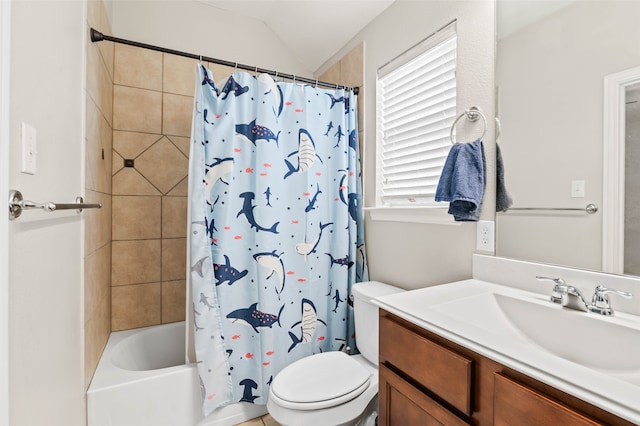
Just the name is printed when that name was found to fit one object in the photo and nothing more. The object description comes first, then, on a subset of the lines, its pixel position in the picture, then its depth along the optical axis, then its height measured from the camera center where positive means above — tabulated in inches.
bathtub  52.6 -34.8
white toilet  45.7 -28.7
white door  22.6 -0.6
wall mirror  35.9 +13.6
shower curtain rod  55.5 +33.3
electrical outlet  47.3 -3.3
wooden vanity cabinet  21.2 -15.4
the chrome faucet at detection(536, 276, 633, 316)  32.2 -9.3
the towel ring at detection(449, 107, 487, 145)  49.1 +16.9
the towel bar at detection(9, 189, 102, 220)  24.8 +0.4
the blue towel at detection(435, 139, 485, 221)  46.7 +5.3
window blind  57.3 +20.6
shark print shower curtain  59.9 -4.0
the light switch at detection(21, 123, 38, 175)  27.8 +5.9
